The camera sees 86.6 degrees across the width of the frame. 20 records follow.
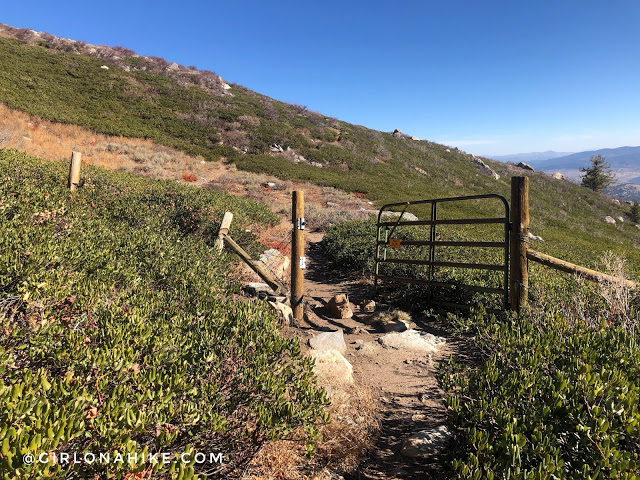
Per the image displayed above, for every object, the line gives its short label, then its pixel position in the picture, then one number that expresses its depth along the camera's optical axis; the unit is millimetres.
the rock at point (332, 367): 3822
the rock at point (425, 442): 2840
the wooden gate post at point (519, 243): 4684
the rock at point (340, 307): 6398
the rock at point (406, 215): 16838
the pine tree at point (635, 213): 31150
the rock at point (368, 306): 6571
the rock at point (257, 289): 6576
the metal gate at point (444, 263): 4973
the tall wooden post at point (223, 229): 6875
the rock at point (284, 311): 5293
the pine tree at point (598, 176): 43062
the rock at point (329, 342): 4766
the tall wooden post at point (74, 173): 8245
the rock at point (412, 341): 5012
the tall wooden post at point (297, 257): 5688
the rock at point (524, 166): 46162
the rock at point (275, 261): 8359
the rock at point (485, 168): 36128
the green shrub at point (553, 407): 1789
